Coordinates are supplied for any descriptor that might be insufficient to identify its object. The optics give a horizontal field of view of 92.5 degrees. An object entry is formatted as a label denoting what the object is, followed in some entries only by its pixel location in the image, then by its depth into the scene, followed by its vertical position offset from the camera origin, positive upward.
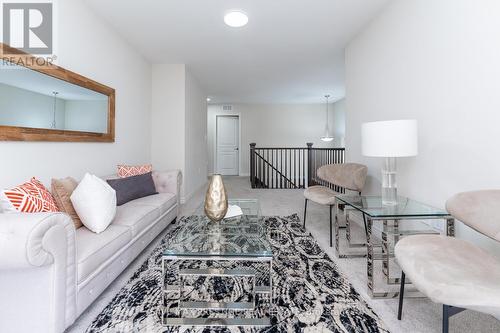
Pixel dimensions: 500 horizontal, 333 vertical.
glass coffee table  1.37 -0.84
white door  8.17 +0.78
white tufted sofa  1.03 -0.55
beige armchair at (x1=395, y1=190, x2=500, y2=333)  0.88 -0.44
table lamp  1.78 +0.21
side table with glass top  1.62 -0.35
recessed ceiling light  2.60 +1.66
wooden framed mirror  1.73 +0.57
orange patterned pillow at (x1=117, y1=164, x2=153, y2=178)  2.85 -0.05
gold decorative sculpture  1.76 -0.24
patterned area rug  1.34 -0.88
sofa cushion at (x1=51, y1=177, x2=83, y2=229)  1.76 -0.24
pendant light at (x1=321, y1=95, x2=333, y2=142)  6.87 +1.07
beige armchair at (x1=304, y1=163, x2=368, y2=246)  2.67 -0.15
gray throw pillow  2.45 -0.23
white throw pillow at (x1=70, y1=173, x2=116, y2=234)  1.71 -0.28
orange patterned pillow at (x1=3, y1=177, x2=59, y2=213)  1.45 -0.20
